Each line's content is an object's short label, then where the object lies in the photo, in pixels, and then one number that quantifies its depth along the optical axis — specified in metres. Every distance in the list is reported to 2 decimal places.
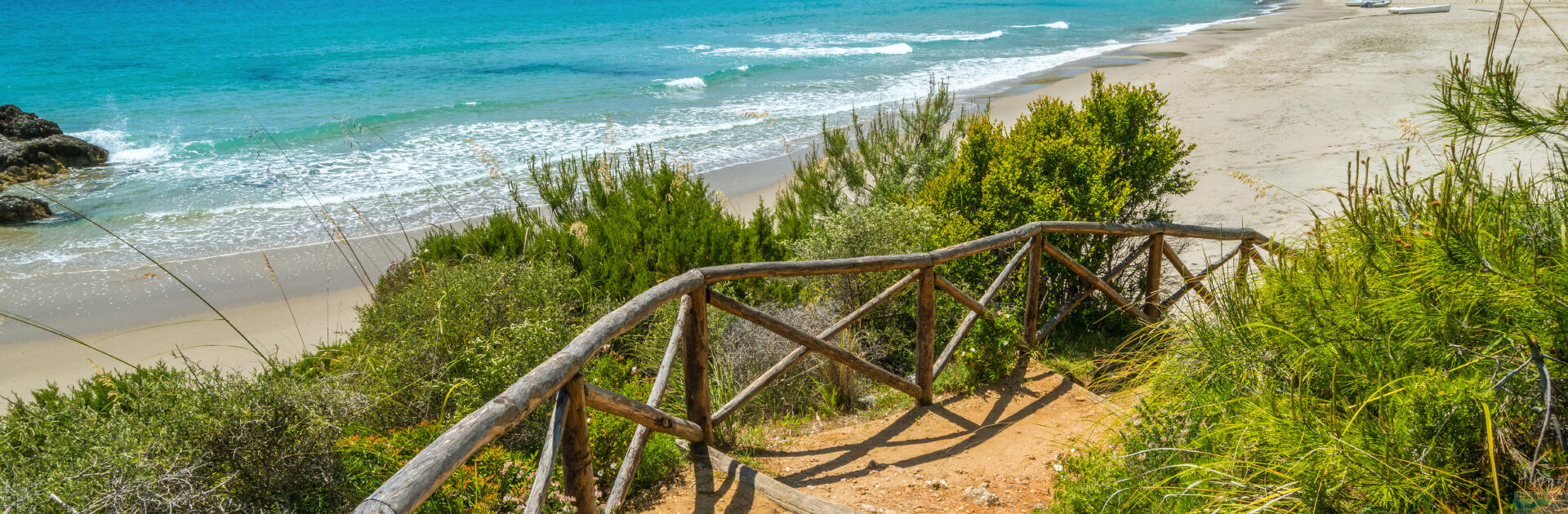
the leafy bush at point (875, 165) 9.28
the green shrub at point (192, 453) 2.86
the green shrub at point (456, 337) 4.43
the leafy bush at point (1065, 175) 6.69
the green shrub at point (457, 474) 3.34
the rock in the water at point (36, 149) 15.07
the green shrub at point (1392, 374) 2.26
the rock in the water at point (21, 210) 12.09
